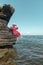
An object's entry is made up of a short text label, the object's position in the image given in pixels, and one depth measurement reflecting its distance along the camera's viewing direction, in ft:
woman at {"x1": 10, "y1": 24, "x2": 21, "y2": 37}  35.80
